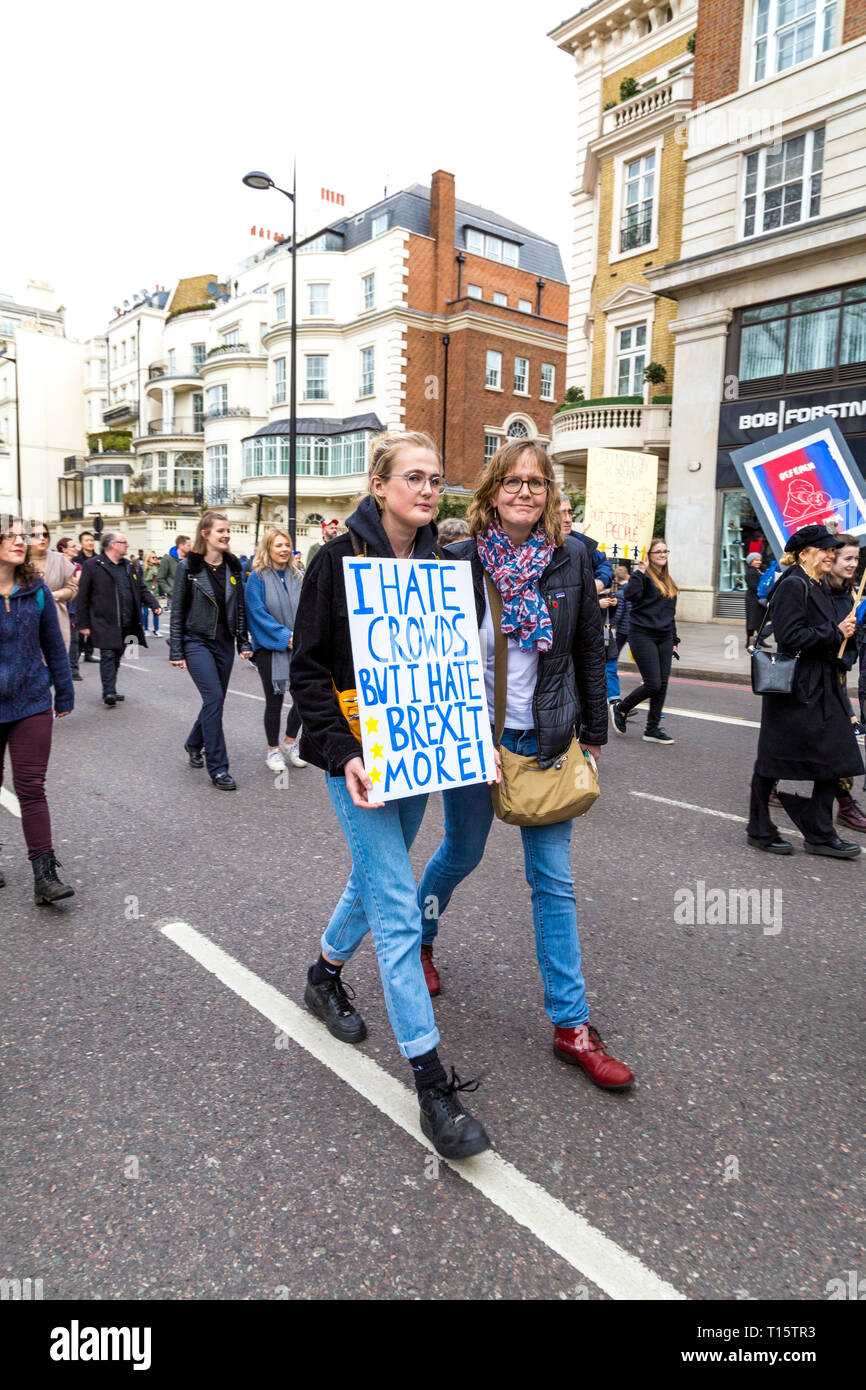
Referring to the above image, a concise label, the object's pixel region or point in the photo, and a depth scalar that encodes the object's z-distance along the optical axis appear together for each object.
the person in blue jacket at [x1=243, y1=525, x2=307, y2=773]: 7.28
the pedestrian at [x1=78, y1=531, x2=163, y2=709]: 10.46
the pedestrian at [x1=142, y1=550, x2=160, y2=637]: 32.16
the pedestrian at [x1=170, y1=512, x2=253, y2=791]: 6.77
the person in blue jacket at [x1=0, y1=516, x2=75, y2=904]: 4.34
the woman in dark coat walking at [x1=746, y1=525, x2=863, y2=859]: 5.09
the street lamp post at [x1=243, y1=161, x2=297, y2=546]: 18.70
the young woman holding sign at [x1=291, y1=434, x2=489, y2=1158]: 2.53
